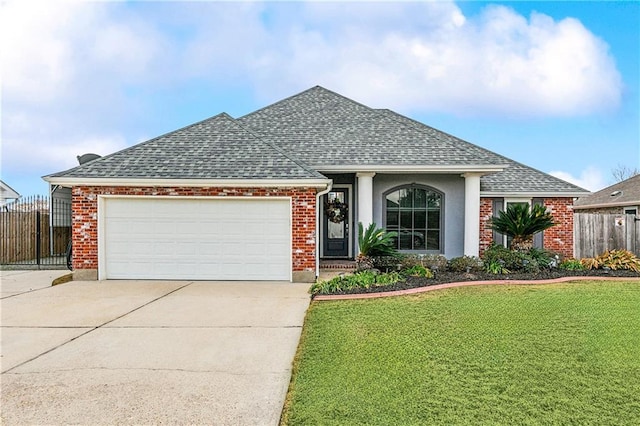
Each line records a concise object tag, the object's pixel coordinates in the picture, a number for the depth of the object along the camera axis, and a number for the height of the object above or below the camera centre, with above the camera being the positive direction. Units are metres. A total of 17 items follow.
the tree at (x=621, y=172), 36.48 +3.85
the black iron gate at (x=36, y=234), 13.35 -0.74
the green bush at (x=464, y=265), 10.08 -1.37
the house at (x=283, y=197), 9.77 +0.45
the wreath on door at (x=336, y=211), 12.43 +0.05
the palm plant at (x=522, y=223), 10.17 -0.28
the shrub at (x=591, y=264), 10.47 -1.40
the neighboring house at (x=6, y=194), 18.83 +0.95
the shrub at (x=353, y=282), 8.16 -1.52
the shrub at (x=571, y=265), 10.35 -1.44
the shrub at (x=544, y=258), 10.34 -1.25
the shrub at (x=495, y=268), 9.85 -1.43
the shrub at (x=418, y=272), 9.44 -1.46
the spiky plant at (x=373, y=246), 9.43 -0.81
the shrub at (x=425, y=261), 9.96 -1.28
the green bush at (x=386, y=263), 9.84 -1.28
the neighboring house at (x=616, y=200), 17.65 +0.63
